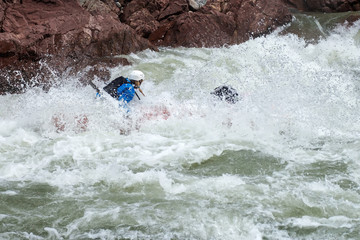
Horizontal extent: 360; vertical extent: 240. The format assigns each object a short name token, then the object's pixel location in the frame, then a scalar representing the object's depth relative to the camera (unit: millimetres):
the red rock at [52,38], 17484
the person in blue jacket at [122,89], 13789
